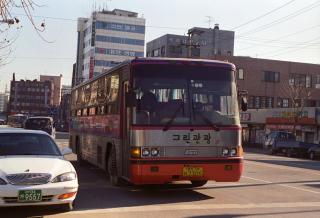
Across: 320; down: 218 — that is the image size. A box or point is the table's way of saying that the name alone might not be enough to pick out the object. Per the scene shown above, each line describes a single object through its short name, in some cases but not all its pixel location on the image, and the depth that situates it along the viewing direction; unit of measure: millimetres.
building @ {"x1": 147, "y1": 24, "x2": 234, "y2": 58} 114562
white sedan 8789
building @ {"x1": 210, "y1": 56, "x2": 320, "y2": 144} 70625
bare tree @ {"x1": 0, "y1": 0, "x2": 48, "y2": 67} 9316
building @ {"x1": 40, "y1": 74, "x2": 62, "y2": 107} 169462
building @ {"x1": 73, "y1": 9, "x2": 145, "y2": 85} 135625
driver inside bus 12078
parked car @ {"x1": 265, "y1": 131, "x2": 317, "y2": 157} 46438
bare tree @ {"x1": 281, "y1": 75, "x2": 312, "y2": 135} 74562
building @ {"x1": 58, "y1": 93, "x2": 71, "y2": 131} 78444
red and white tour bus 11914
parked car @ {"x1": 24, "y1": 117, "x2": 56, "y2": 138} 38075
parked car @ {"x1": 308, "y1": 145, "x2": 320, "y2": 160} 43969
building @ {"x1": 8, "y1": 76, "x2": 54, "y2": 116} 140500
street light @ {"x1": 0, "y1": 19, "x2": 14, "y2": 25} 10930
